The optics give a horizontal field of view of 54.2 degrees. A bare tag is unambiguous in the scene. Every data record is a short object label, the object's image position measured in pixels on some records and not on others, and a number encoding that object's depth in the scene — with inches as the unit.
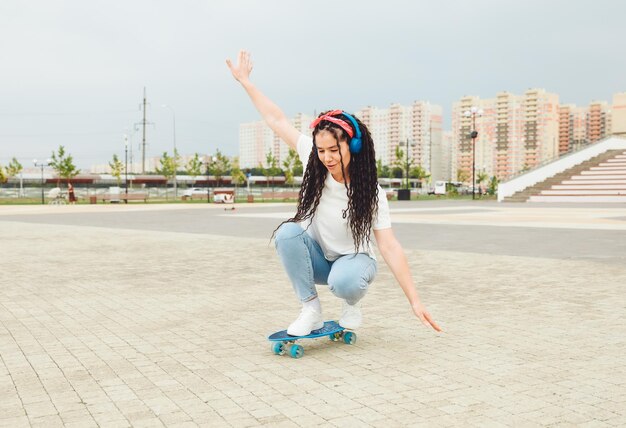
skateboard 162.1
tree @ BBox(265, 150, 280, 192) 3243.1
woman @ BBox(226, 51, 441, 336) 152.3
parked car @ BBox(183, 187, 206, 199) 2192.2
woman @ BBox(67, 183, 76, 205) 1555.1
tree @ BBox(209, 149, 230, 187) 3011.8
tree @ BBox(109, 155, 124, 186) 2692.4
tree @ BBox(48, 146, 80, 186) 2406.5
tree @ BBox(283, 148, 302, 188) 2934.5
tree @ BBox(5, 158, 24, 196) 3006.9
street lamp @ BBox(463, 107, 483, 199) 1590.2
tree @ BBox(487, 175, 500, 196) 2252.8
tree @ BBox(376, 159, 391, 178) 4328.2
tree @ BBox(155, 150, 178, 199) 2884.8
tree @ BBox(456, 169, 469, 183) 4155.5
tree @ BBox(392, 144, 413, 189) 2827.8
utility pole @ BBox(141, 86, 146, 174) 2780.5
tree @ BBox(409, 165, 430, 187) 3430.1
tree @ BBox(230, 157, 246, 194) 3058.6
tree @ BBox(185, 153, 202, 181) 3292.3
